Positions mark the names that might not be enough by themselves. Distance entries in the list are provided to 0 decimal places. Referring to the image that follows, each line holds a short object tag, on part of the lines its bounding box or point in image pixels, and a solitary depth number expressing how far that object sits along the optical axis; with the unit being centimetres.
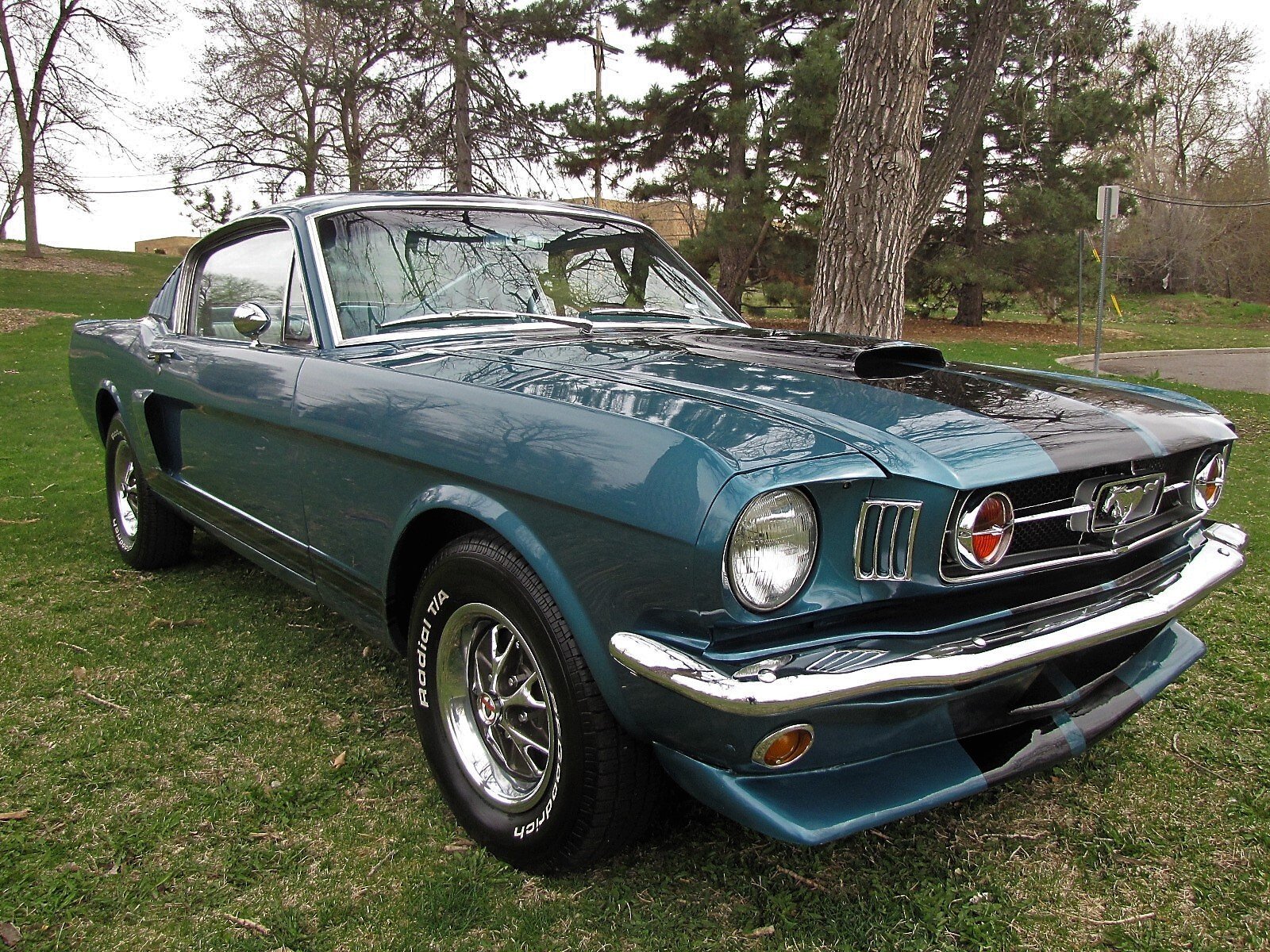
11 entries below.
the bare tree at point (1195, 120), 3228
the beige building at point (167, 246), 4222
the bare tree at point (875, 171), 508
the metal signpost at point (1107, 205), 983
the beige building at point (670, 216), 1992
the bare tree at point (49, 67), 2395
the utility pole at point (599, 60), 1697
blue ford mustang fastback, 165
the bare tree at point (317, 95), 1503
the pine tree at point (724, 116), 1744
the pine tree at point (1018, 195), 1958
